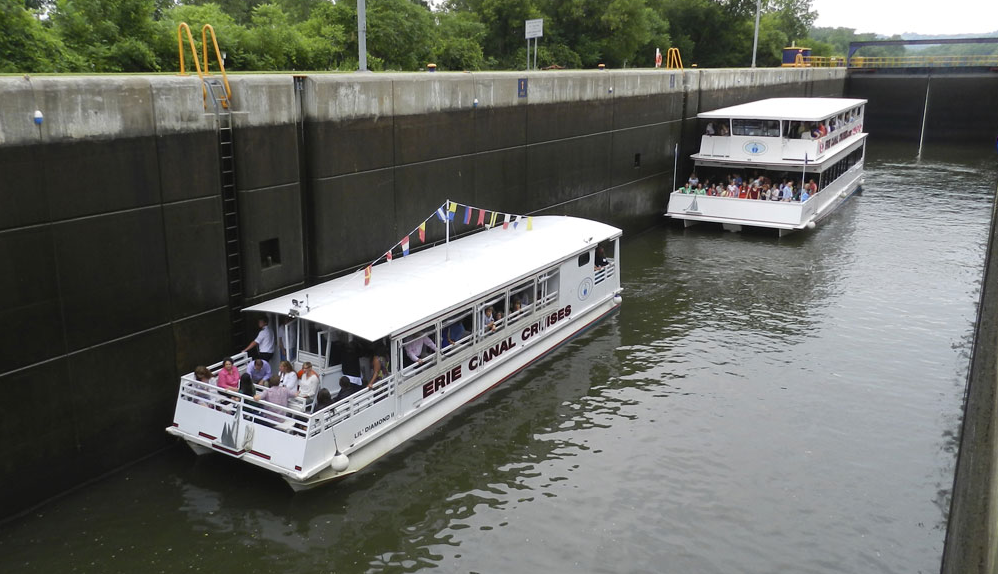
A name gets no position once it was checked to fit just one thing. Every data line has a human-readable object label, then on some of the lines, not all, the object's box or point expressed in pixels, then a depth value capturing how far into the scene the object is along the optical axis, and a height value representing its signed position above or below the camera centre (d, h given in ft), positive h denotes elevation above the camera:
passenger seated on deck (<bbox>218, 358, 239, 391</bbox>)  41.16 -14.14
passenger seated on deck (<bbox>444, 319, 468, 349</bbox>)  48.21 -13.78
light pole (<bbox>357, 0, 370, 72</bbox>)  53.26 +3.95
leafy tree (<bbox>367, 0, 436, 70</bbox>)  97.81 +7.38
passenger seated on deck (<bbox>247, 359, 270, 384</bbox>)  42.80 -14.33
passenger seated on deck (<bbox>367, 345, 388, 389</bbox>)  41.83 -13.86
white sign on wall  83.82 +6.85
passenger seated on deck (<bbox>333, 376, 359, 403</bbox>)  40.73 -14.47
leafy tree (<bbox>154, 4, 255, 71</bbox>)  69.87 +5.14
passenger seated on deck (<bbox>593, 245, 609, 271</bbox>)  65.57 -12.96
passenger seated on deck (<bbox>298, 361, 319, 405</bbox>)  40.81 -14.36
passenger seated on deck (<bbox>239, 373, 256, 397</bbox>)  41.22 -14.49
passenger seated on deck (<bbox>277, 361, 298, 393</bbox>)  40.88 -13.96
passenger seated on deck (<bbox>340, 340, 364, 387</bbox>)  43.15 -13.98
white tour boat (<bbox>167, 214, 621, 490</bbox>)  38.34 -14.24
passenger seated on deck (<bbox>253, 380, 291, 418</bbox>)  39.78 -14.46
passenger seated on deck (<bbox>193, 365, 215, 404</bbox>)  40.19 -13.87
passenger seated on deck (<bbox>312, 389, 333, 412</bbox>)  38.81 -14.28
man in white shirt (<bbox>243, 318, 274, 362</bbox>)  44.21 -13.24
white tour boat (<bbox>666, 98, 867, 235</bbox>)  95.66 -7.95
